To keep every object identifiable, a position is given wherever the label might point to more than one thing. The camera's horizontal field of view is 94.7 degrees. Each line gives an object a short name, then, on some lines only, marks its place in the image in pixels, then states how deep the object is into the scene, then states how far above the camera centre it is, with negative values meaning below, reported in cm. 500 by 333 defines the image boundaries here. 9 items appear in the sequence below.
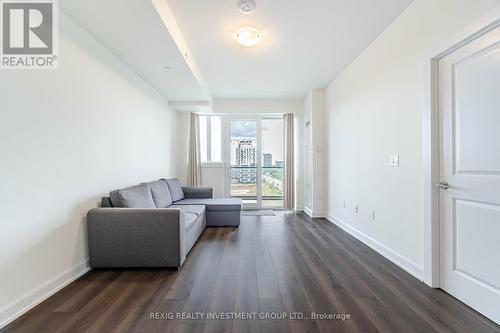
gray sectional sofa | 242 -73
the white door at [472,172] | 164 -5
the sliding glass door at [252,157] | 593 +26
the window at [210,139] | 593 +74
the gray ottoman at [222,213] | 412 -82
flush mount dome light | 276 +161
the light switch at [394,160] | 259 +7
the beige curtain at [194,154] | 567 +34
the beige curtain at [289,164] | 578 +7
